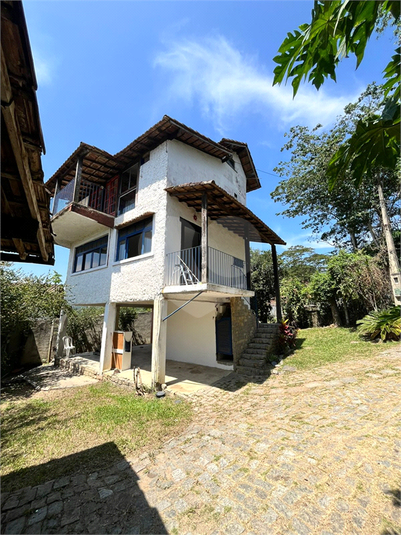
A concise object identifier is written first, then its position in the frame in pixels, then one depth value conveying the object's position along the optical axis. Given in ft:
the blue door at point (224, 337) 31.47
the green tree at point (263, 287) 54.24
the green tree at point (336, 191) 55.47
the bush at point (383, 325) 32.35
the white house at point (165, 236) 26.81
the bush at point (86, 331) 45.34
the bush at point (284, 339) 34.27
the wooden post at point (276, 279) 39.00
